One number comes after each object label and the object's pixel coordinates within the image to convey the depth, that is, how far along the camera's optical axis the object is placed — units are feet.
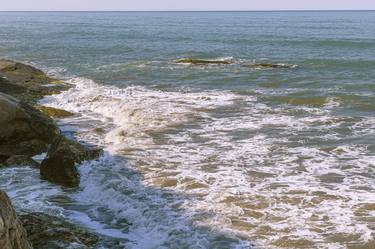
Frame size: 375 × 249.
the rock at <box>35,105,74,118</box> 61.21
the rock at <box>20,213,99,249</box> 25.18
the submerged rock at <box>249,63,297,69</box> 105.19
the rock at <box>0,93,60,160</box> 42.32
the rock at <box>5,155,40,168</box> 40.68
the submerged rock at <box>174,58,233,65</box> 112.78
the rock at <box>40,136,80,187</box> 36.76
